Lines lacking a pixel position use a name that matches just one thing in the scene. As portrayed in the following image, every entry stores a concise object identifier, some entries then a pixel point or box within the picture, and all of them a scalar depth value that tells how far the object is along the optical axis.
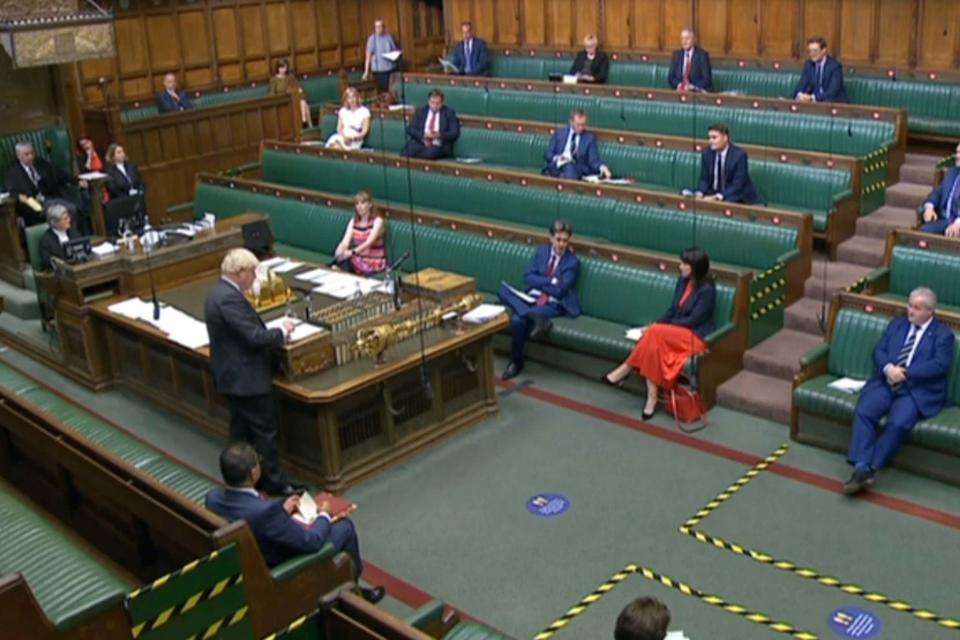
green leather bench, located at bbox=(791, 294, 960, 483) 6.28
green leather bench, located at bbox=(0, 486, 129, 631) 3.87
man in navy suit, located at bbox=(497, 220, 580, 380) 7.91
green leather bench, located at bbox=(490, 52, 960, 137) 9.98
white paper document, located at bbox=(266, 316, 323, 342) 6.52
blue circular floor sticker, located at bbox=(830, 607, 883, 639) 4.98
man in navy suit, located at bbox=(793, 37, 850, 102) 10.25
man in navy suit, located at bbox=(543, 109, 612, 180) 9.69
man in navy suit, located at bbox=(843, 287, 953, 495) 6.12
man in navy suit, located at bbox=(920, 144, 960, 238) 7.80
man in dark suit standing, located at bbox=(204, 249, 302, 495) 6.04
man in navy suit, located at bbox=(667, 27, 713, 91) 11.34
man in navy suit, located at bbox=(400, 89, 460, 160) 11.00
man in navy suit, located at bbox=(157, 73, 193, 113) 12.92
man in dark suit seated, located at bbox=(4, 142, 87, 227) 10.23
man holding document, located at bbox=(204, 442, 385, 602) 4.59
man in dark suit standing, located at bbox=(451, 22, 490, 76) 13.65
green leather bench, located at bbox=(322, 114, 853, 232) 8.65
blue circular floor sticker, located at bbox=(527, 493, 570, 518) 6.16
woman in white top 11.59
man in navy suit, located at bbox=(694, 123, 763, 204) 8.58
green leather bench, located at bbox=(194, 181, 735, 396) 7.67
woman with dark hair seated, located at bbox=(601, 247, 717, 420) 7.10
